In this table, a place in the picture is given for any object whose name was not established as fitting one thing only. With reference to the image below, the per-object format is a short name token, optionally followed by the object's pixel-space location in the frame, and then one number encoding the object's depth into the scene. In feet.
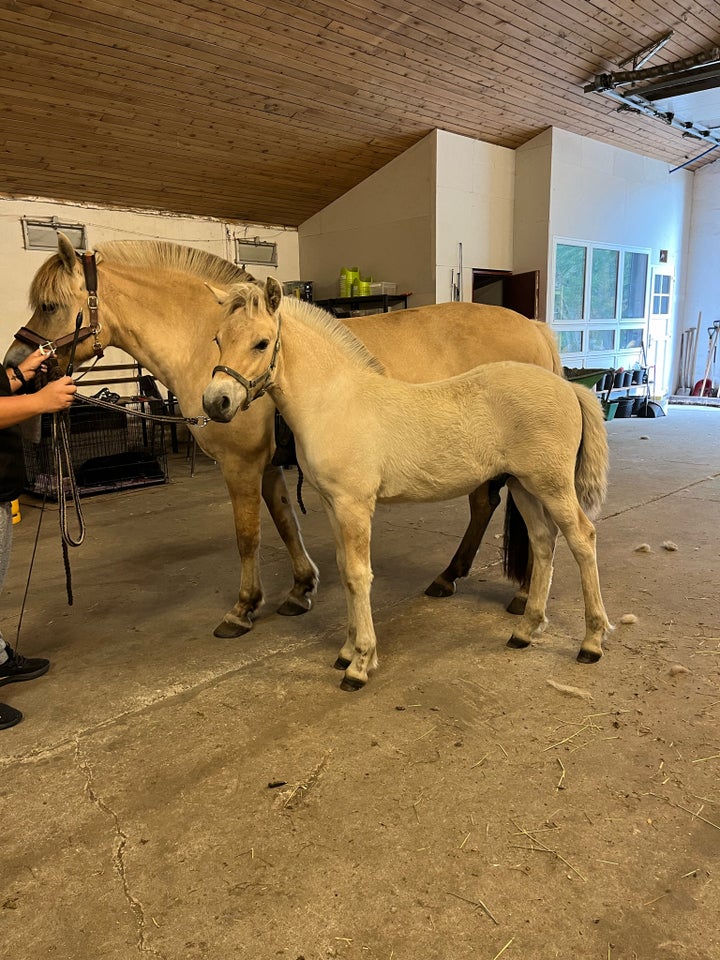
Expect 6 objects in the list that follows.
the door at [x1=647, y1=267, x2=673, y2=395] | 37.14
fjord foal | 7.65
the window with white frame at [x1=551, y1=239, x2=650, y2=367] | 30.60
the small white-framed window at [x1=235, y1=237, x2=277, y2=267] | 29.55
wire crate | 19.12
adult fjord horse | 8.74
